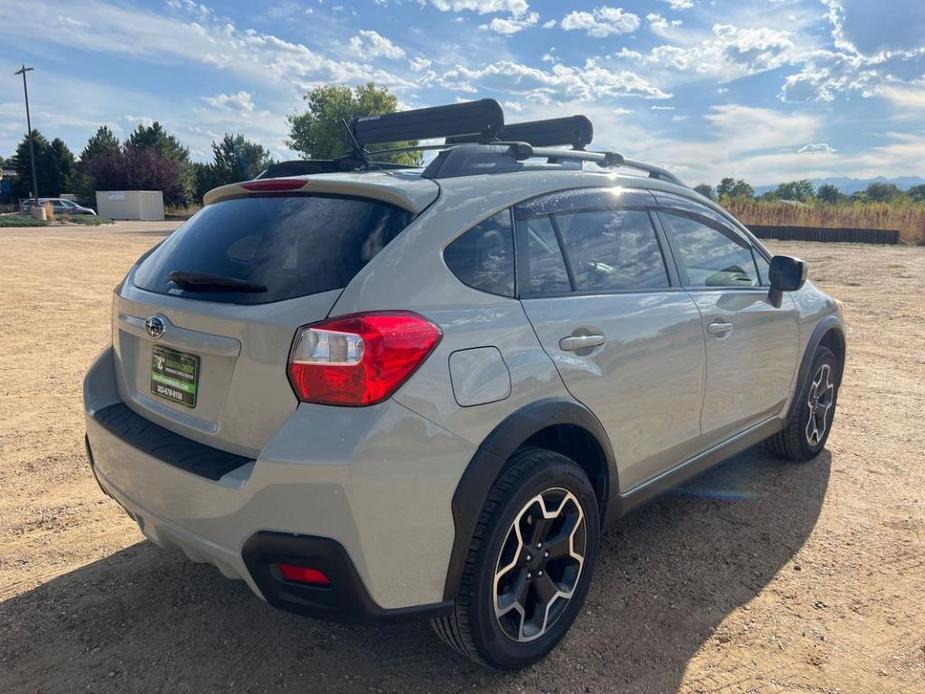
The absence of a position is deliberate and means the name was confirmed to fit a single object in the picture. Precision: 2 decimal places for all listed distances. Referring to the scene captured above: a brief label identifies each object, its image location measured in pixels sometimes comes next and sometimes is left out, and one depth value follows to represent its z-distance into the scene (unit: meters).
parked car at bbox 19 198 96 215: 45.00
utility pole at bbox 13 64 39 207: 51.81
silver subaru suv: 1.97
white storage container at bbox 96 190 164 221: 50.62
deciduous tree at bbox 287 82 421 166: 46.22
